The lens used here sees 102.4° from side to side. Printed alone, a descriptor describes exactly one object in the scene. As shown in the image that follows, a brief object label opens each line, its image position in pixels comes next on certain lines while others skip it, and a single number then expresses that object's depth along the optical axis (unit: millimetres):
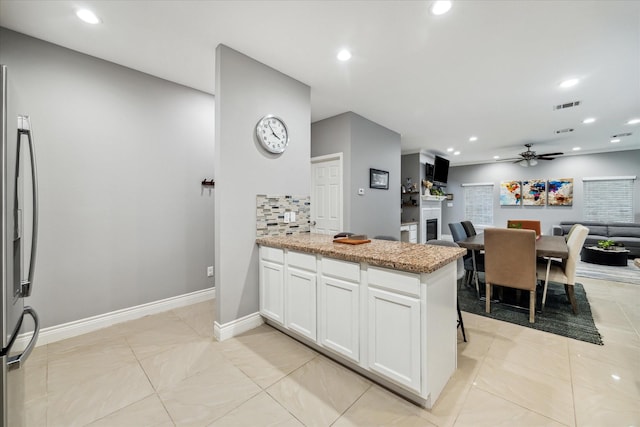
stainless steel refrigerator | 854
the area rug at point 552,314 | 2484
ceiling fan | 6107
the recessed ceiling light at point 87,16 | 1960
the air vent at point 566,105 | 3611
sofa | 5613
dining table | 2744
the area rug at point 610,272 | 4233
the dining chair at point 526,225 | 4184
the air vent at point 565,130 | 4884
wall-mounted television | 7016
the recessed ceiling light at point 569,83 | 2984
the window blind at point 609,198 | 6391
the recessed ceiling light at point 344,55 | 2470
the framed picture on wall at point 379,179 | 4409
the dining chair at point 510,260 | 2689
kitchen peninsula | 1483
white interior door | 4117
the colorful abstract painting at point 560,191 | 6969
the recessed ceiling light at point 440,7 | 1854
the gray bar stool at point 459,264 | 2267
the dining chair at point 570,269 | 2781
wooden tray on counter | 2143
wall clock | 2609
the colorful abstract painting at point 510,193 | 7641
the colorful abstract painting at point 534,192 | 7305
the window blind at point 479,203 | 8148
